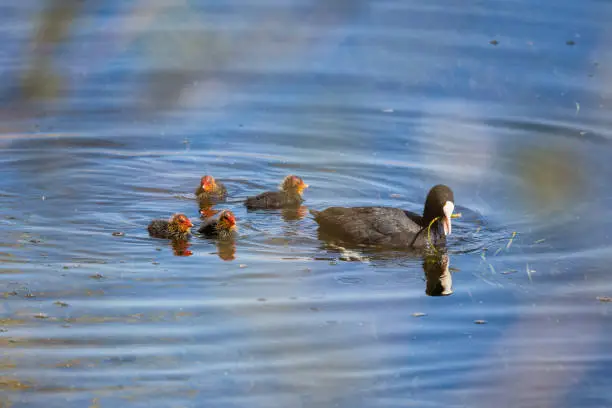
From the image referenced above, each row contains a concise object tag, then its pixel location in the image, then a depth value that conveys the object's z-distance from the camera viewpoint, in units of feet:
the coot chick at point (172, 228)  58.95
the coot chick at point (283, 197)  65.16
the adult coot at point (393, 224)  60.75
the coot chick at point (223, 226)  60.29
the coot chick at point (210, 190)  66.39
